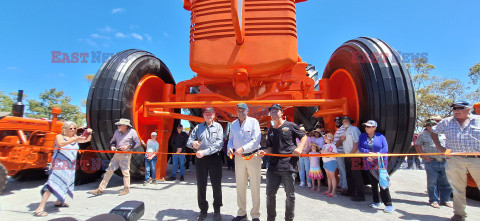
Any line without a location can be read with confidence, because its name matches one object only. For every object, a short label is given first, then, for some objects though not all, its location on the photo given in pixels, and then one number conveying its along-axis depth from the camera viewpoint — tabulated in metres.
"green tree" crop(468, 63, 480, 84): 21.45
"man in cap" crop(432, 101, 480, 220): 2.90
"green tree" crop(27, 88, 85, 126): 32.31
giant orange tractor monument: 3.50
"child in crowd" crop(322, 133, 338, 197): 4.16
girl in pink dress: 4.56
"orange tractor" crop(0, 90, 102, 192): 4.41
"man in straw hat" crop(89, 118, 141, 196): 4.07
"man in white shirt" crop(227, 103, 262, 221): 2.81
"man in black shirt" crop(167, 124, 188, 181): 5.73
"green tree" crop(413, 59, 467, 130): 21.00
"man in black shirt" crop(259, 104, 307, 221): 2.63
